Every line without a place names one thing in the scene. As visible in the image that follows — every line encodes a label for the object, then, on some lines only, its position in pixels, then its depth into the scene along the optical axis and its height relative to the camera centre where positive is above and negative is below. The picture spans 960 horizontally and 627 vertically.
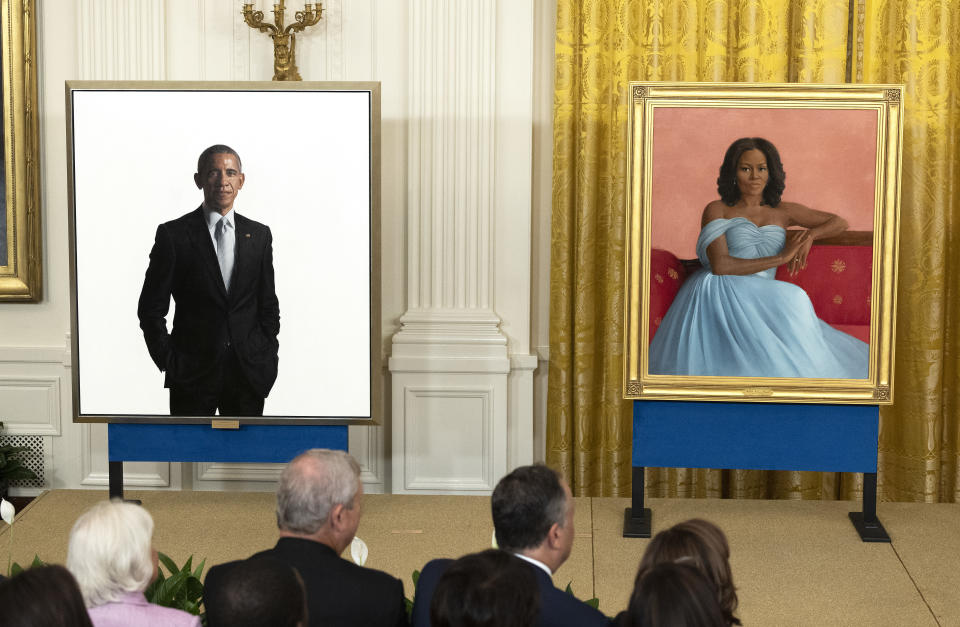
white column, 5.97 +0.01
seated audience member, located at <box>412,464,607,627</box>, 2.76 -0.70
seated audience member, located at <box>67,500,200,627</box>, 2.47 -0.75
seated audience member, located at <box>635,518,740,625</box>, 2.48 -0.71
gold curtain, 5.84 +0.41
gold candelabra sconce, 5.81 +1.23
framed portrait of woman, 5.05 +0.12
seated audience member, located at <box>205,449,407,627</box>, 2.57 -0.76
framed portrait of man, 5.28 +0.02
